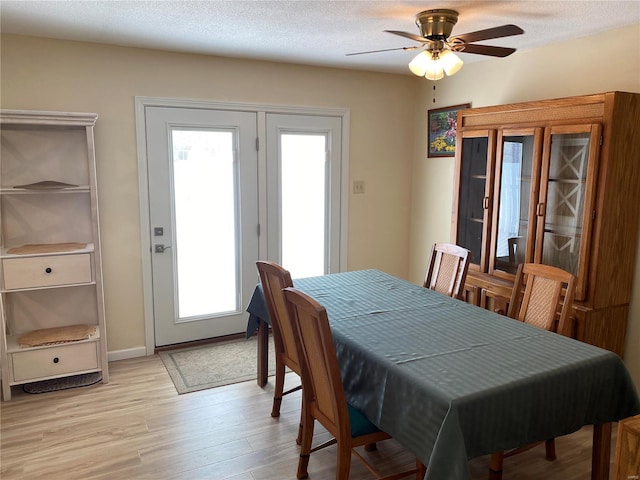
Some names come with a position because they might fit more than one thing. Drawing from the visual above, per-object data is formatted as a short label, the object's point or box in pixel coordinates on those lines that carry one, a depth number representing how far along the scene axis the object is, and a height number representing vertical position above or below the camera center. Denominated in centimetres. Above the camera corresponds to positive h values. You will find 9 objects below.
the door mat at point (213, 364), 338 -141
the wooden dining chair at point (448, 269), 305 -60
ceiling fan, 237 +62
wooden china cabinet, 271 -12
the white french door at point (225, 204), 375 -24
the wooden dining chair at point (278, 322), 239 -78
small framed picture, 423 +41
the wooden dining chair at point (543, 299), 238 -63
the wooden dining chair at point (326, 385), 187 -87
